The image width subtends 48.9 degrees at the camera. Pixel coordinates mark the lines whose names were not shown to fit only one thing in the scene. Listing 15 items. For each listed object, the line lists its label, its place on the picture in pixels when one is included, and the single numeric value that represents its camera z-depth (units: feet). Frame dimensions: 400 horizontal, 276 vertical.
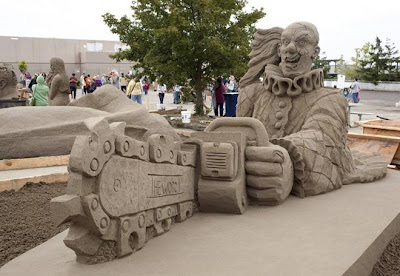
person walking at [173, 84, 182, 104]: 67.36
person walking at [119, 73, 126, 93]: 70.03
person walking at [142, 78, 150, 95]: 83.19
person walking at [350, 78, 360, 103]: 57.73
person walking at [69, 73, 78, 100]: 64.77
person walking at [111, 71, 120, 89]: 71.74
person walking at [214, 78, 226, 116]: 43.72
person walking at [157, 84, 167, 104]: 61.78
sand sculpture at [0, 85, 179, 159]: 19.50
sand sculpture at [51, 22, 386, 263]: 7.72
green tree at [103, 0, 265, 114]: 38.29
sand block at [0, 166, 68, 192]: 16.76
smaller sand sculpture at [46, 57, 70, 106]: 28.53
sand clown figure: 11.36
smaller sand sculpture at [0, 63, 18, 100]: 32.45
